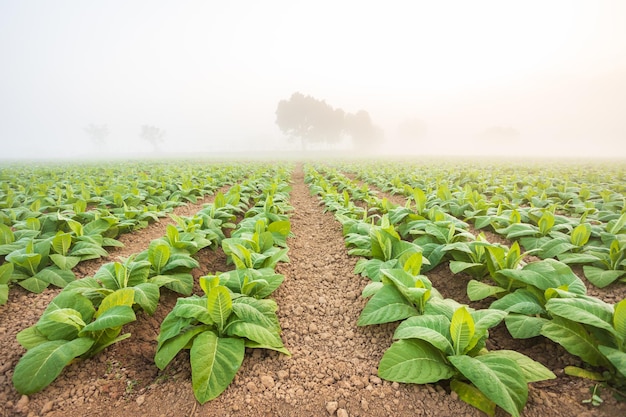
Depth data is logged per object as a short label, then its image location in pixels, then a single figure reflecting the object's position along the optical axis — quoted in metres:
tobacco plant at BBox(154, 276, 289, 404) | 1.76
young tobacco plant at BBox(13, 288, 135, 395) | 1.68
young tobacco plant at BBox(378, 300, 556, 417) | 1.50
